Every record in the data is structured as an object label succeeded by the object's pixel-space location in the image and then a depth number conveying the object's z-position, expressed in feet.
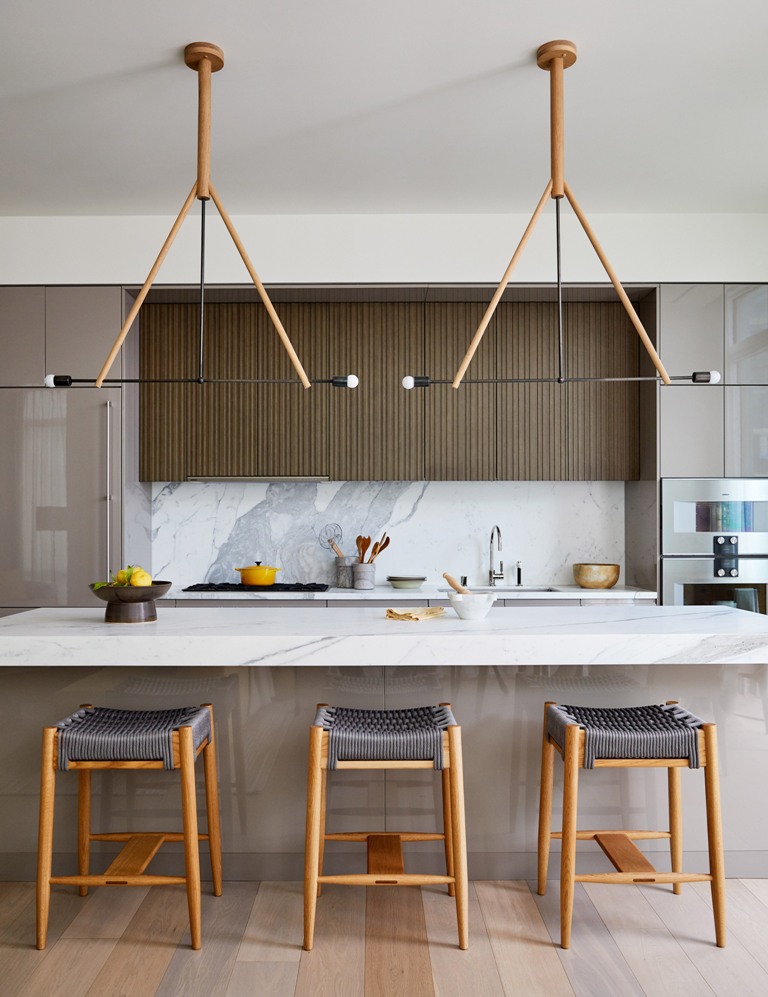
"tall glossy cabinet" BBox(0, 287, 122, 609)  14.10
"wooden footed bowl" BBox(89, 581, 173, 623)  8.70
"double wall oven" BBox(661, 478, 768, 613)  13.93
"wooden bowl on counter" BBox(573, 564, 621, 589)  14.96
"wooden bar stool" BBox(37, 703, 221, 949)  7.57
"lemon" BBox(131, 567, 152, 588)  8.79
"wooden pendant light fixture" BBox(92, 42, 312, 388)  8.76
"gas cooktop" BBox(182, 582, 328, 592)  14.69
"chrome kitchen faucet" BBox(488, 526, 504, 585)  15.47
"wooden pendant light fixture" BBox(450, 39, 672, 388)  8.64
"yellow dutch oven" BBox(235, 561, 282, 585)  14.96
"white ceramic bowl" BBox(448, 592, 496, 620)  8.87
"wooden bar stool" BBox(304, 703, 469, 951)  7.47
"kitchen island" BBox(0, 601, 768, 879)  8.90
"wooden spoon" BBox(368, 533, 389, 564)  15.50
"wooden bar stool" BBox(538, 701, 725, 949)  7.63
